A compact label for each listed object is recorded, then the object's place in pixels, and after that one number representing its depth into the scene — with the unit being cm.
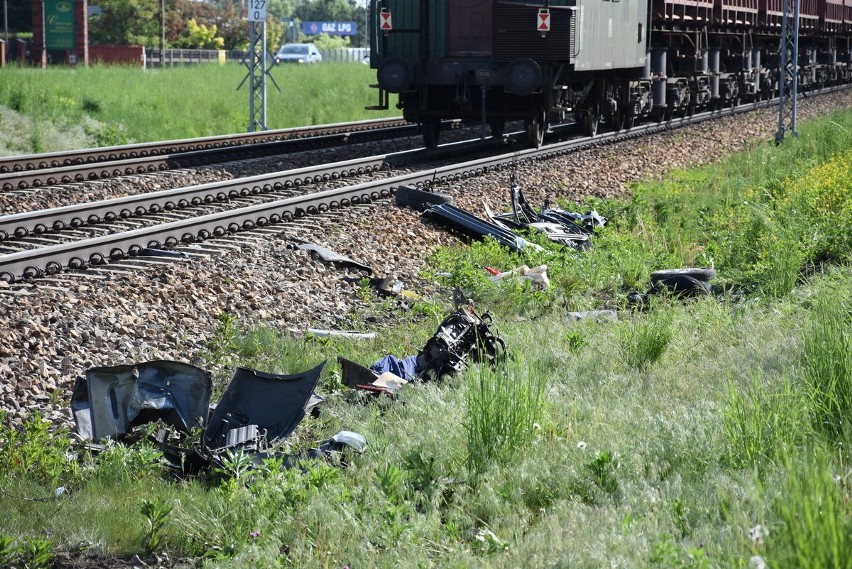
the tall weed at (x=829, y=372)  984
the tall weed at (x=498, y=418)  1036
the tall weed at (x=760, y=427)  909
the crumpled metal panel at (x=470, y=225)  2289
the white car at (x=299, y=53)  14075
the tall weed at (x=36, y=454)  1090
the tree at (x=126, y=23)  13837
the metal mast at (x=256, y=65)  4465
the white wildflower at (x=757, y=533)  707
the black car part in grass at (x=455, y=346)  1395
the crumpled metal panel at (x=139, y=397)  1222
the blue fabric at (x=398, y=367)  1439
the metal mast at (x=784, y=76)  4297
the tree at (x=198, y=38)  15787
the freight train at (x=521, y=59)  3403
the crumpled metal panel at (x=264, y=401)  1225
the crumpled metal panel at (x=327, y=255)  2016
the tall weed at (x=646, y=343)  1397
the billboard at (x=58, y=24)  9869
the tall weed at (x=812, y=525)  608
